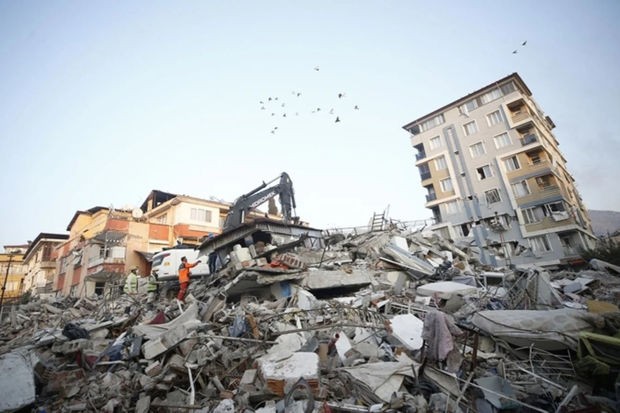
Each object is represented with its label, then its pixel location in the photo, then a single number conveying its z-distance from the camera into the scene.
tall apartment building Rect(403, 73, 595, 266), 23.31
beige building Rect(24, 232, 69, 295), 33.19
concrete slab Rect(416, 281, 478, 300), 8.10
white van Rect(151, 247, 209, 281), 14.27
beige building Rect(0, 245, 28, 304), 40.80
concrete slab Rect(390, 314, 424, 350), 5.25
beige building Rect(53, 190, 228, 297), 24.52
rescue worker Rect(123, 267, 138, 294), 13.46
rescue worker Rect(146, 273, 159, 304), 12.71
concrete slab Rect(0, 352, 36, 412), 4.10
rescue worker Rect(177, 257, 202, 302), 10.44
